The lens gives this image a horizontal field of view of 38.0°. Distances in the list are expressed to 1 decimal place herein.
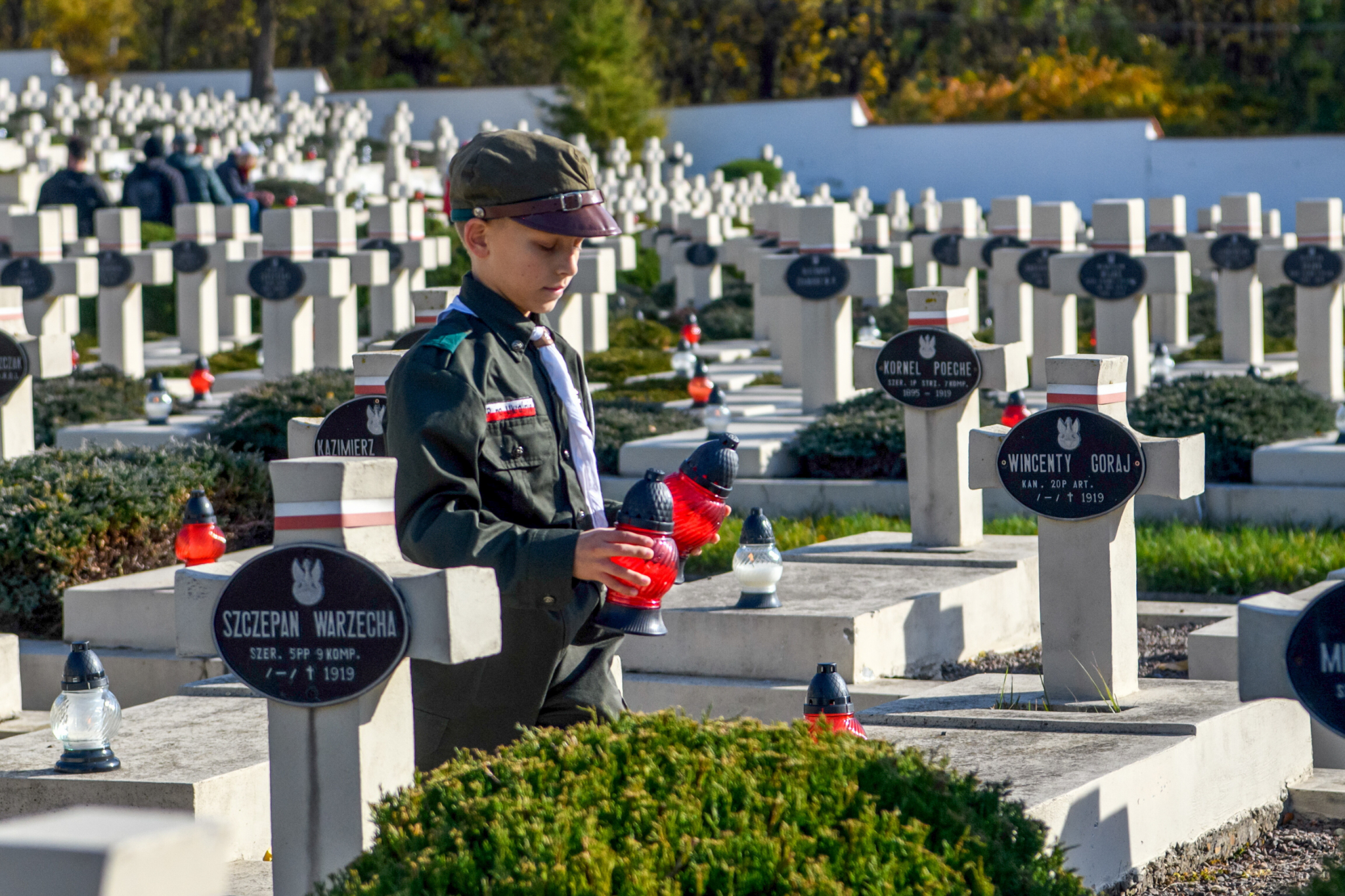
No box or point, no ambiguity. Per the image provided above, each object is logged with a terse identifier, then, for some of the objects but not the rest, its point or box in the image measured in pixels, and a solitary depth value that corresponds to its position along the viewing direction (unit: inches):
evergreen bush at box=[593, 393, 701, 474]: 474.6
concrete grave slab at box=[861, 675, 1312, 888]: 195.3
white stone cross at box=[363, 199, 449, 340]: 745.6
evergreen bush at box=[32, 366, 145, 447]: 553.0
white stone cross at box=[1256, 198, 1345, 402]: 609.3
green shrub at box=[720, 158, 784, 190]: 1605.6
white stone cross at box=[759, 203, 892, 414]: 556.7
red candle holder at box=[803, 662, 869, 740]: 201.5
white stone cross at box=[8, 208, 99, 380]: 619.5
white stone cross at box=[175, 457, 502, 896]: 140.0
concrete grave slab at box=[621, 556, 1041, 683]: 288.0
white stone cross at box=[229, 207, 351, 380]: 617.0
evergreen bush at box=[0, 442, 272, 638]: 347.6
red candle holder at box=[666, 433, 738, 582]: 158.7
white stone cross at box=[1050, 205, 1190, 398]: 563.2
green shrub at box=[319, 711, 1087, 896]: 126.3
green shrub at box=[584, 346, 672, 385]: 685.9
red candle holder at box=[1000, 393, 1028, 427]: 427.8
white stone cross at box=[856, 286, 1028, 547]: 357.1
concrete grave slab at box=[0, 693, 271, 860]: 216.2
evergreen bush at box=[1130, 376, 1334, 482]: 441.1
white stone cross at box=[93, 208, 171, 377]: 687.1
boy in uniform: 145.2
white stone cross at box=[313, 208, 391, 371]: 634.2
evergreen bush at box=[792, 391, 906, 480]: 455.0
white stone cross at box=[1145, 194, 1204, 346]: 796.9
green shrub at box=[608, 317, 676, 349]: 848.3
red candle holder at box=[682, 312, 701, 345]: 705.4
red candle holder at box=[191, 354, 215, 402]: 602.5
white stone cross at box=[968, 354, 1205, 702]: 247.6
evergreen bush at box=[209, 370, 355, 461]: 462.6
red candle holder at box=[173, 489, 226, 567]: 308.2
